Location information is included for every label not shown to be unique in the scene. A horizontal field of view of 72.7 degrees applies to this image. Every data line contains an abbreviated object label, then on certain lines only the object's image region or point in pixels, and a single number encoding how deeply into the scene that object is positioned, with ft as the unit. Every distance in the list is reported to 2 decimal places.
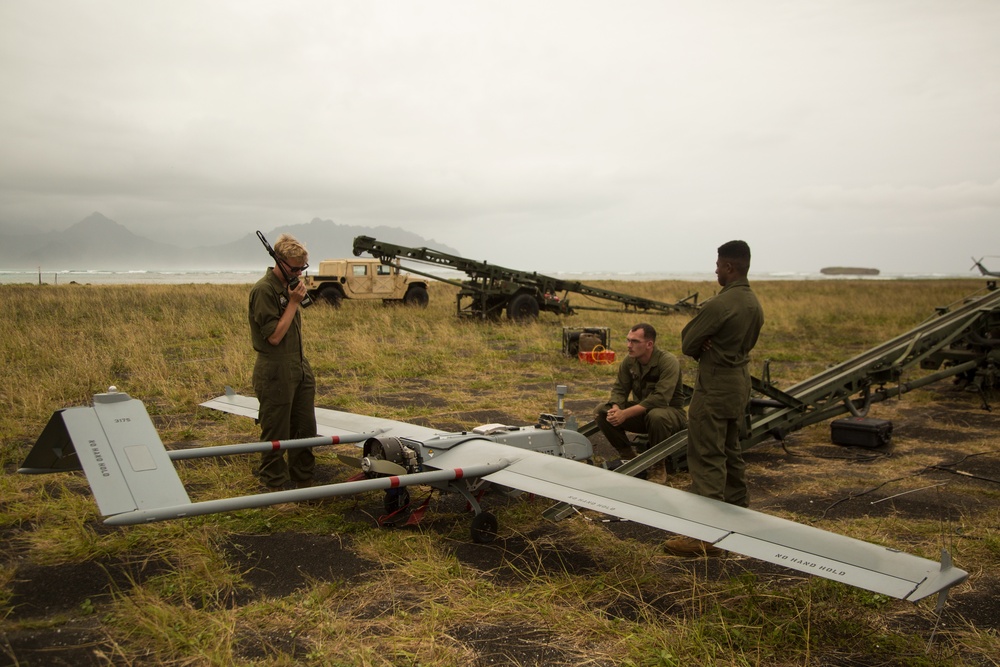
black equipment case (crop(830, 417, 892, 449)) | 25.04
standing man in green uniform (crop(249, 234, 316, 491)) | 17.53
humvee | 80.38
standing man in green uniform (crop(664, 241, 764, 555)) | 15.74
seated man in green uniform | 20.63
